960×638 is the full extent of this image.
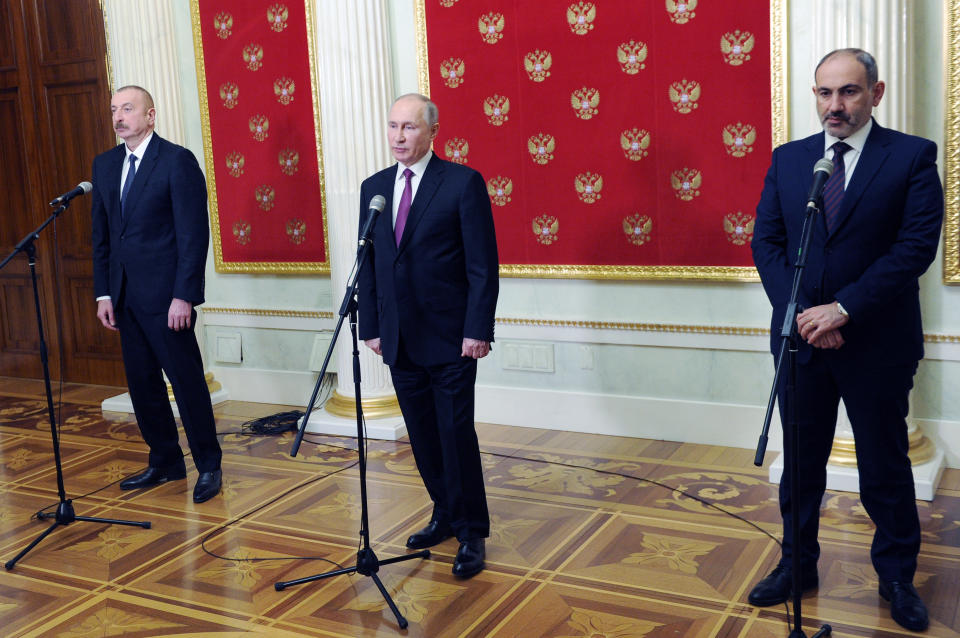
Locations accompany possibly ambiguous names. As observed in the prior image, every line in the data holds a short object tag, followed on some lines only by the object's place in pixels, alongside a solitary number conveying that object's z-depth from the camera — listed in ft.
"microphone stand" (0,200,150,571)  11.10
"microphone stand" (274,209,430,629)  8.77
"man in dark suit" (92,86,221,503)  12.77
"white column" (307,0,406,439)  15.60
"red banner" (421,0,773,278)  13.75
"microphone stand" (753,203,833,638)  7.13
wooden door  19.86
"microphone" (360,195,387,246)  8.84
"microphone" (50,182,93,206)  11.35
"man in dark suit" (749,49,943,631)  8.20
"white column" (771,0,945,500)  11.78
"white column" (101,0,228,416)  17.90
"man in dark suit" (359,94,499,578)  9.96
